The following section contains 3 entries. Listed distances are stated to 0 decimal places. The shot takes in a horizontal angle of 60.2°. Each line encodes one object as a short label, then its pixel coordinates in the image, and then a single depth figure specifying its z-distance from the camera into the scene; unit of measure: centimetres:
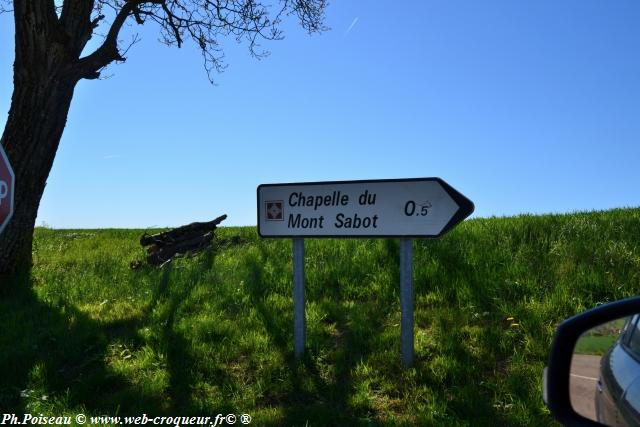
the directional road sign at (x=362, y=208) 505
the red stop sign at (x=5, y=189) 383
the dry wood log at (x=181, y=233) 1081
